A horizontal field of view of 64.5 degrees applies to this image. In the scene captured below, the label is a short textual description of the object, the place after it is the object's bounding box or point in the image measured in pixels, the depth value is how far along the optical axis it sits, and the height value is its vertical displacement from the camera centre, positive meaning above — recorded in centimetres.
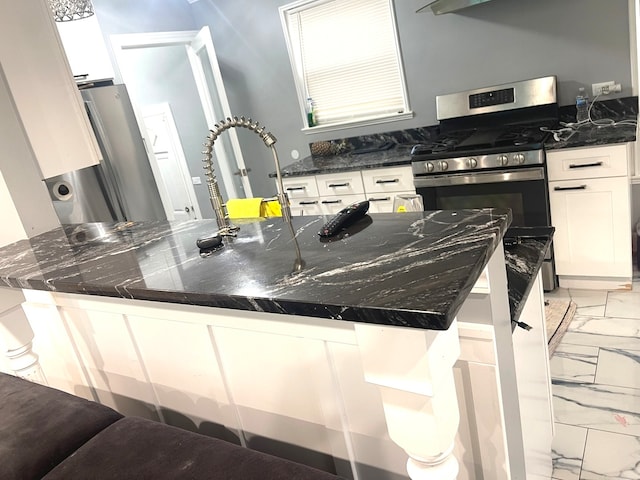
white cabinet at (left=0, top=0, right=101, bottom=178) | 229 +37
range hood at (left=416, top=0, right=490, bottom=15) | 318 +45
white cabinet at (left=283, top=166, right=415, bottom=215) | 356 -62
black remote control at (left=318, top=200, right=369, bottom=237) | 127 -29
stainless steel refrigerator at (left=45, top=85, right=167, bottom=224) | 325 -13
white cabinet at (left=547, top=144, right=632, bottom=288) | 286 -92
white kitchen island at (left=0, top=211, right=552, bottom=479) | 87 -49
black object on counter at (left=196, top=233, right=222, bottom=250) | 135 -28
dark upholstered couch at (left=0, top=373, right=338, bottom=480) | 106 -65
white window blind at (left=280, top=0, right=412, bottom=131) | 390 +32
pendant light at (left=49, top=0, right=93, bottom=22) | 327 +96
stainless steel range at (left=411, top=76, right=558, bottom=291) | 303 -47
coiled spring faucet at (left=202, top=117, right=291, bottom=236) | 156 -13
